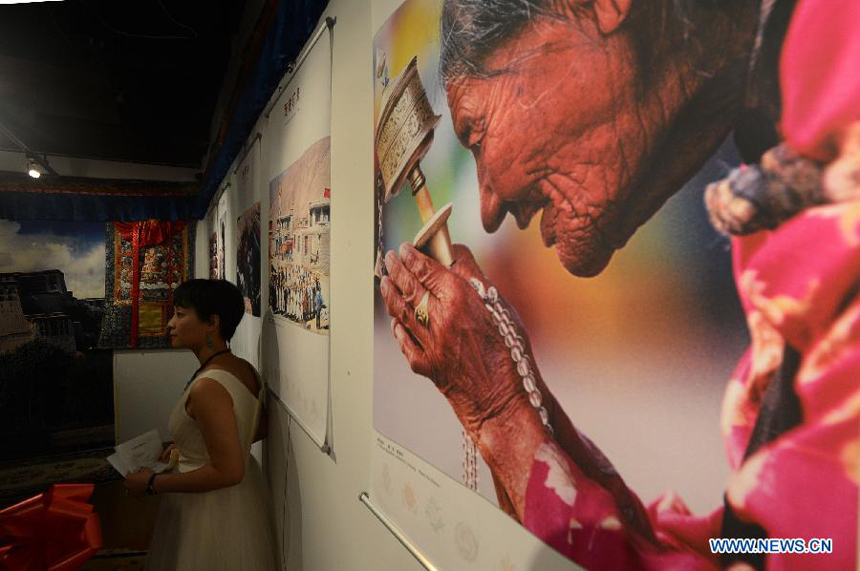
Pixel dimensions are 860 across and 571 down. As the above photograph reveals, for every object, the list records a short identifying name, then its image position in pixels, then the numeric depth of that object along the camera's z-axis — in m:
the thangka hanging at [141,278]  5.46
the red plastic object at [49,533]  1.52
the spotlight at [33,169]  4.50
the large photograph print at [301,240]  1.29
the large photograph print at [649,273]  0.28
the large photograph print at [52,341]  5.10
